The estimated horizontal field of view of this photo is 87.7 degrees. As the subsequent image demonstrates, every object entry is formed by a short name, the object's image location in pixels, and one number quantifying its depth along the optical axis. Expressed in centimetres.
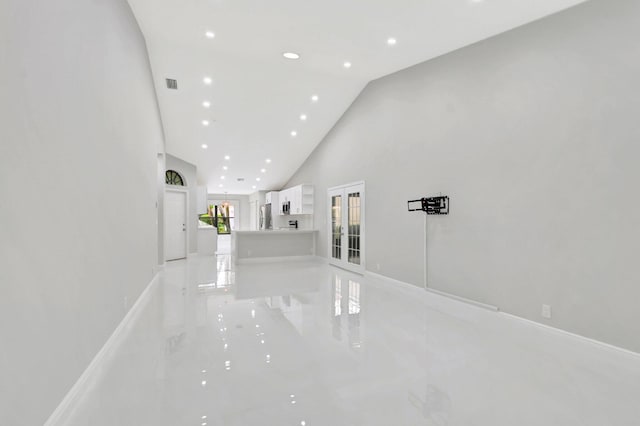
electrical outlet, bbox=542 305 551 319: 347
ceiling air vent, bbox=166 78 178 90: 600
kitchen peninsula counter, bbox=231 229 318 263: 875
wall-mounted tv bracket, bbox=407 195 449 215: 480
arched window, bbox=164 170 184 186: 971
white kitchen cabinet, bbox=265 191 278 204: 1229
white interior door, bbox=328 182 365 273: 711
